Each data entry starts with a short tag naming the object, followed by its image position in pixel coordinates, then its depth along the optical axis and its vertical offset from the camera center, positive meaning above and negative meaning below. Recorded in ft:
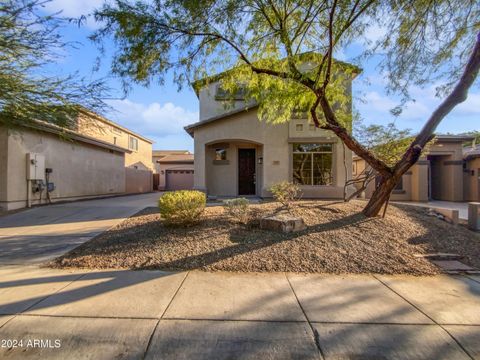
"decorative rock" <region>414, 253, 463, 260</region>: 19.33 -4.84
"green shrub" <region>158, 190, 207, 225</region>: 23.35 -2.13
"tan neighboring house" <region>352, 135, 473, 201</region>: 52.37 +0.90
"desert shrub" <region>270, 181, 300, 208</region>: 28.73 -1.08
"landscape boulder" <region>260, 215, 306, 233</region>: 22.56 -3.27
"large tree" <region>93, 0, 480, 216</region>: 22.53 +11.57
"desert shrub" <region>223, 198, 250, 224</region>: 25.67 -2.41
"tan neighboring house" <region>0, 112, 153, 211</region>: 37.09 +2.29
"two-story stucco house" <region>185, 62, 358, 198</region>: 45.78 +4.97
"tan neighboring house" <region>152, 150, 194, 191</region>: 94.94 +2.24
